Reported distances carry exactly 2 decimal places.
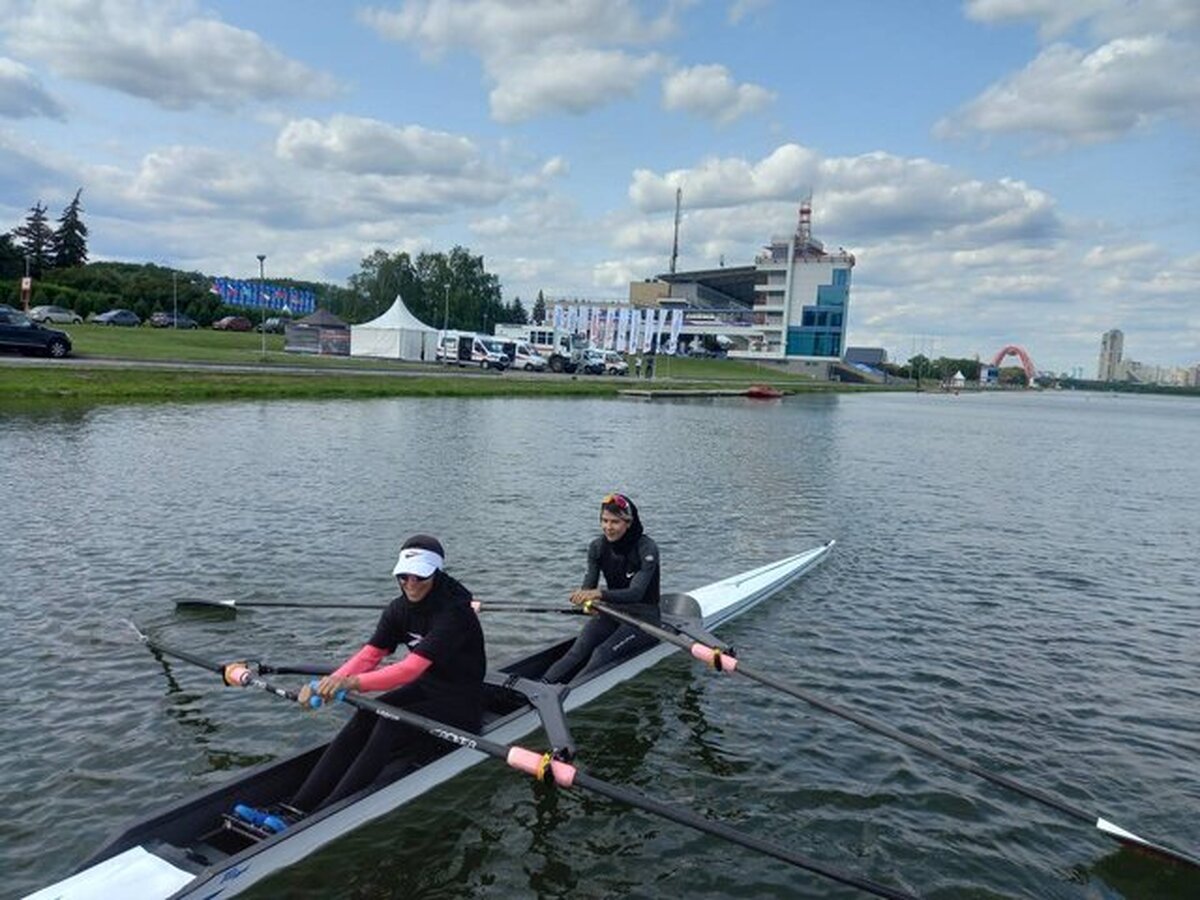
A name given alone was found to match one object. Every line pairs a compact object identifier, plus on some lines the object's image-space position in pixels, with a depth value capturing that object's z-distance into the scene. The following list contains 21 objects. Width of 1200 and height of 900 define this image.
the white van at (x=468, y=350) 82.56
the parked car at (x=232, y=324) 98.69
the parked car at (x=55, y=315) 74.09
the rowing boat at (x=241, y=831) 5.93
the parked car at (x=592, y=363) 95.19
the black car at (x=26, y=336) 41.72
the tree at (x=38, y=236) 108.88
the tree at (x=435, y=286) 151.00
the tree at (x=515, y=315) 180.15
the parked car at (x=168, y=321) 88.94
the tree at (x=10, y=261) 91.00
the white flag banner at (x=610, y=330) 102.88
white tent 81.06
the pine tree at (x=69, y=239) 111.19
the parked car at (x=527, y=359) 85.94
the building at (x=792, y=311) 155.88
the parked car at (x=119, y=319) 81.94
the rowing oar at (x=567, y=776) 6.26
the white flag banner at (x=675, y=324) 98.62
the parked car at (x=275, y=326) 101.50
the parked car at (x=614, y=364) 98.44
